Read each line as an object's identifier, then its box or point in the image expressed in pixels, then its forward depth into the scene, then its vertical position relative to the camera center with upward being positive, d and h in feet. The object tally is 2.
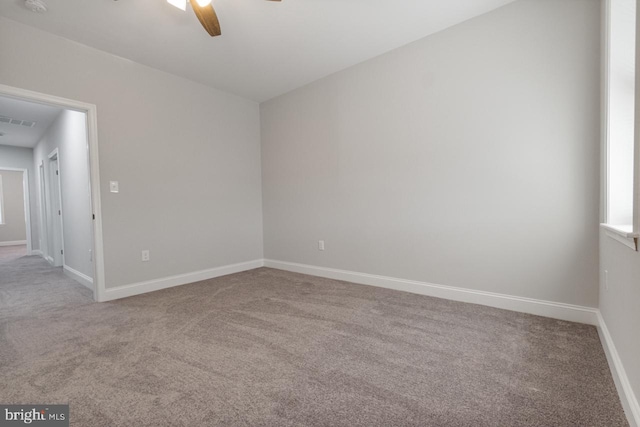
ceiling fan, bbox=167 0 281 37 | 6.26 +4.35
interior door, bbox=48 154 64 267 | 16.37 -0.43
